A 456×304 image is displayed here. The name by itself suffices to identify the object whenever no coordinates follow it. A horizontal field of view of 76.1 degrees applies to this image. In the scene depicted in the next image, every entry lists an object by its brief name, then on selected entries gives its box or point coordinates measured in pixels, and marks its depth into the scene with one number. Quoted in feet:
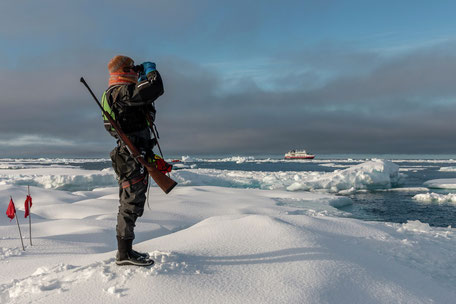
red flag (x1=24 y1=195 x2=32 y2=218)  18.70
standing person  10.12
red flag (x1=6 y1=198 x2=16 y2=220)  18.17
